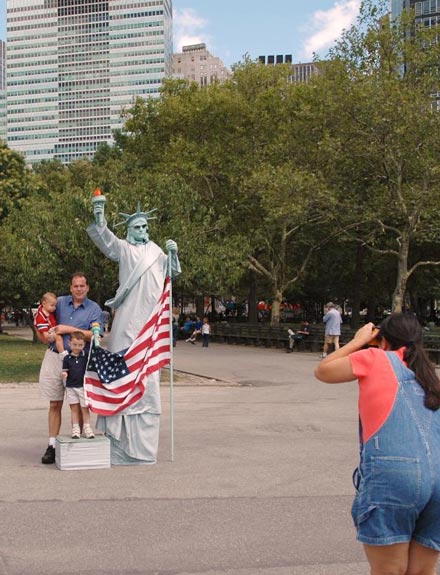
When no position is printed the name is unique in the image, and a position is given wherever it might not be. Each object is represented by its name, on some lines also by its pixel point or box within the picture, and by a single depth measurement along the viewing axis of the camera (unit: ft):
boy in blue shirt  25.84
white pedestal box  24.68
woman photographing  10.00
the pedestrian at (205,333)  106.22
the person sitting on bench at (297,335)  94.99
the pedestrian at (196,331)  116.89
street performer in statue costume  25.90
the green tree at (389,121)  82.99
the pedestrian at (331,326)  77.56
